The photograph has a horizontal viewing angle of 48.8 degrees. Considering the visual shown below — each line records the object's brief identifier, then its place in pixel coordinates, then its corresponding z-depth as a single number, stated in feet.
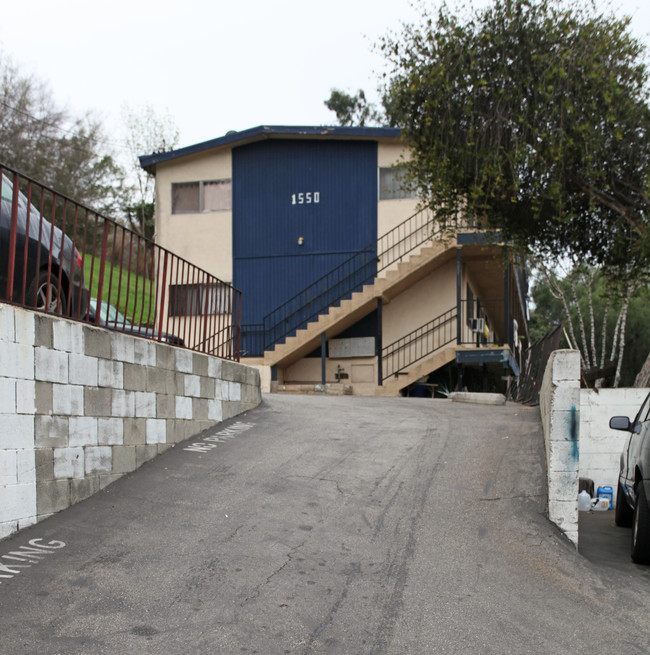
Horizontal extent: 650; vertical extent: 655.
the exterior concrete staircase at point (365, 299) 63.67
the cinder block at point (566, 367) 20.99
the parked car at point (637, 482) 19.43
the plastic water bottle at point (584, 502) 31.48
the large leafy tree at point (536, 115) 40.93
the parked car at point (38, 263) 18.79
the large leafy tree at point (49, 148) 98.02
